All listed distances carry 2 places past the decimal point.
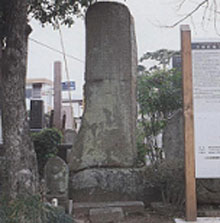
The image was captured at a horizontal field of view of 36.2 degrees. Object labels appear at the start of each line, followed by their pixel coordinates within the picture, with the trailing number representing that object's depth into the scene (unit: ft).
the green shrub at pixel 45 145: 22.44
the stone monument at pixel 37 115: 34.65
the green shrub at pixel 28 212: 10.39
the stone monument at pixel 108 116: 16.15
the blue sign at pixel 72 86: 82.54
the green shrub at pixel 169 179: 14.62
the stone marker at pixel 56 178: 14.07
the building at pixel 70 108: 58.70
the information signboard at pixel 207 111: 13.05
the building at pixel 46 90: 89.64
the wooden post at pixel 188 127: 12.88
